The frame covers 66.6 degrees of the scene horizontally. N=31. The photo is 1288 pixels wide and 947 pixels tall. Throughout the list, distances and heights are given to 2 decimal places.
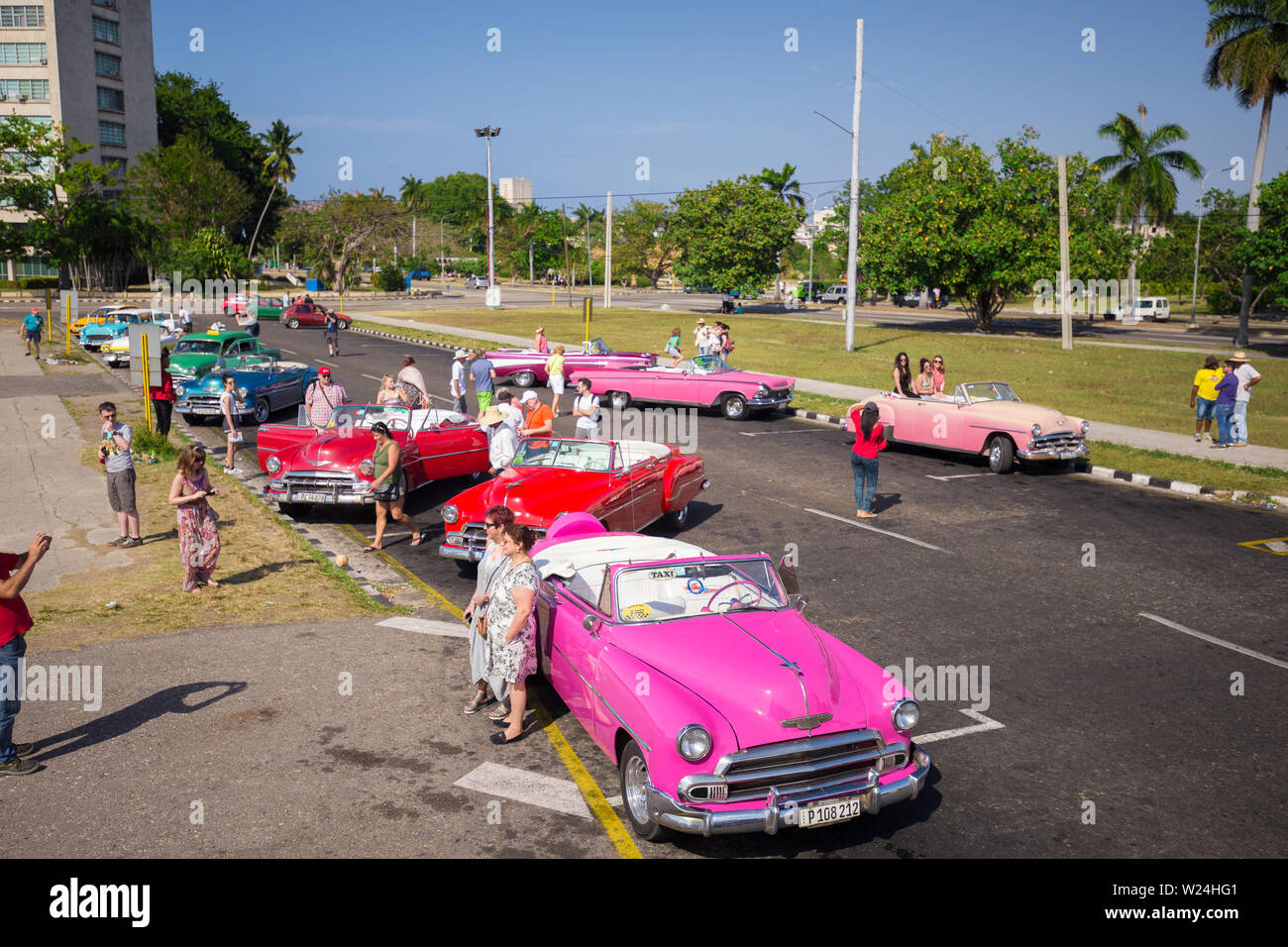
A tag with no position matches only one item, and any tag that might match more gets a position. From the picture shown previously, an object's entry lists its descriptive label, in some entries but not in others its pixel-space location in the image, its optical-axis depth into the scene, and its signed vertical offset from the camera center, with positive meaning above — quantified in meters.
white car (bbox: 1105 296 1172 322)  64.81 +1.13
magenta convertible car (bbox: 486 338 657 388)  26.33 -0.98
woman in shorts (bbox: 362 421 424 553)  12.38 -1.93
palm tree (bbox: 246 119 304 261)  107.50 +19.49
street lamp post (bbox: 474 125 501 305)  58.81 +11.36
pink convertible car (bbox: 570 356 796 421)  22.69 -1.43
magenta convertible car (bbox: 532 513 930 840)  5.52 -2.27
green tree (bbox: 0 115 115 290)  67.25 +9.49
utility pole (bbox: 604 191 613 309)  70.17 +4.92
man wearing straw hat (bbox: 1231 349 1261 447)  19.17 -1.33
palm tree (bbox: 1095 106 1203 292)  69.50 +11.57
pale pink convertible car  16.89 -1.75
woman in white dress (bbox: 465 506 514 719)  7.21 -2.12
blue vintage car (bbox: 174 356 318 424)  20.84 -1.39
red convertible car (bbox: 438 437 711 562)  11.02 -1.92
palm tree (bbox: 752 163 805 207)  90.62 +13.25
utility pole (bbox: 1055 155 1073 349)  37.53 +2.17
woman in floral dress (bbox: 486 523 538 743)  7.05 -2.13
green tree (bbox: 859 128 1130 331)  46.19 +4.69
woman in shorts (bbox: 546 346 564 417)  22.16 -1.04
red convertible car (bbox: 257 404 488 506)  13.24 -1.82
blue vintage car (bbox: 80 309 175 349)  37.12 -0.08
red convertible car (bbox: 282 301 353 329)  48.78 +0.41
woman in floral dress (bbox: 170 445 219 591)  10.37 -2.06
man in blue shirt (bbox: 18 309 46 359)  34.22 -0.16
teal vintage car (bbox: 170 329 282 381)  24.58 -0.64
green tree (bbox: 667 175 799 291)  63.59 +6.05
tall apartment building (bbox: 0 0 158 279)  78.62 +20.78
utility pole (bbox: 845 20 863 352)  34.44 +4.28
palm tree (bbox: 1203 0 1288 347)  45.03 +12.66
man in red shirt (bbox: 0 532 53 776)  6.34 -2.04
